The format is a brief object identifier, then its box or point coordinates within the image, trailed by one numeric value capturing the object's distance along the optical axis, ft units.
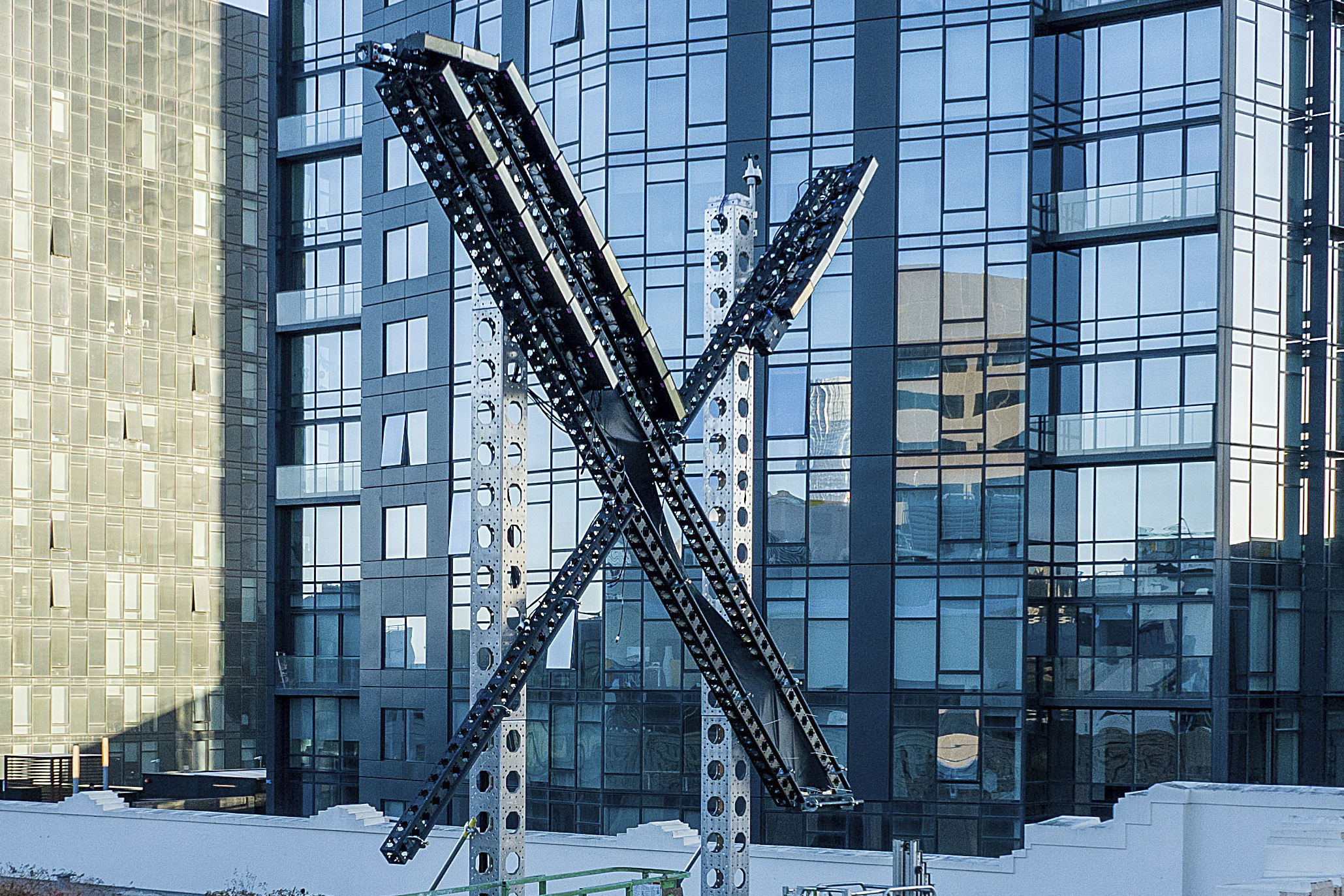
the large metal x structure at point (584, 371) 48.88
